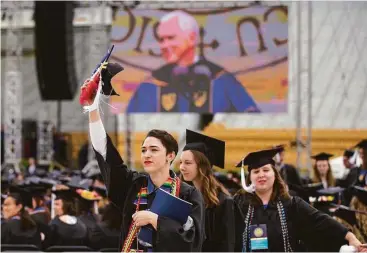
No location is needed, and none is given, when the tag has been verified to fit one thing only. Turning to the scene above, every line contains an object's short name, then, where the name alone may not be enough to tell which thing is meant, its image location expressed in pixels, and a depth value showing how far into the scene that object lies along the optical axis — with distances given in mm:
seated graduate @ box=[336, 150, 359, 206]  17484
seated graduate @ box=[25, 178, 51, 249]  15359
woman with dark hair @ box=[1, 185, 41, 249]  14891
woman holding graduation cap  7105
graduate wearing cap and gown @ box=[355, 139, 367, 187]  17450
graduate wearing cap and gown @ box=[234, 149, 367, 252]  9773
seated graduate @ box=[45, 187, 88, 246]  14781
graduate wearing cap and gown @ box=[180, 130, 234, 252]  9828
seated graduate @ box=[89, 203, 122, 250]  14922
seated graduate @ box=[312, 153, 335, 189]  20766
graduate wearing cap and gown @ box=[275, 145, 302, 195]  21937
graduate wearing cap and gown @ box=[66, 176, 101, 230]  15603
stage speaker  33562
